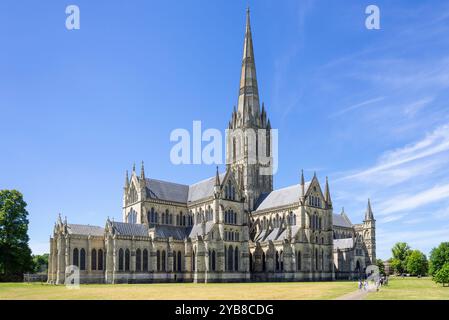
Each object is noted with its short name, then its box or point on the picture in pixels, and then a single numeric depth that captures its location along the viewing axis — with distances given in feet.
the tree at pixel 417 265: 435.12
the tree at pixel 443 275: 174.60
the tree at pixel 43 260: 486.14
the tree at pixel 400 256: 496.64
